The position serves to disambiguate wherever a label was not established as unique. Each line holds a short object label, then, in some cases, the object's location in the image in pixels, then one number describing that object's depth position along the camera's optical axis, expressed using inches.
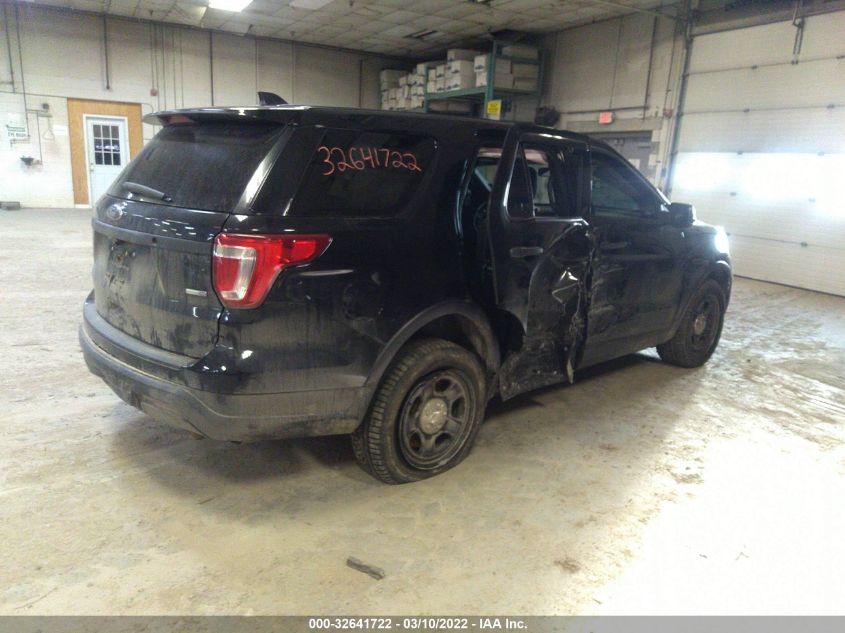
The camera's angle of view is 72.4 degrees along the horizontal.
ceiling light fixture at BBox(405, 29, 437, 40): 501.4
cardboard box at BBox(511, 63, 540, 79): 482.0
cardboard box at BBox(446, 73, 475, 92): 484.7
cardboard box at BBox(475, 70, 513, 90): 469.1
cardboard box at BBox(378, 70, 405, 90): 611.8
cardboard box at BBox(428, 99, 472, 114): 550.9
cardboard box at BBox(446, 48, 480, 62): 488.7
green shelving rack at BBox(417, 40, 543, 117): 461.7
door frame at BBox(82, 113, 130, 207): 526.0
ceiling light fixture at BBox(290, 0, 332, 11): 430.0
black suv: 83.2
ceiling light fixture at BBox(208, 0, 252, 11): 427.5
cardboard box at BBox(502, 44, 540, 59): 475.5
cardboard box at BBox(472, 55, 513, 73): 465.7
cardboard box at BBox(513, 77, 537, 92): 486.0
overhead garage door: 317.7
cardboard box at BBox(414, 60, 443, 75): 522.9
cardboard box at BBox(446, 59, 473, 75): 482.0
